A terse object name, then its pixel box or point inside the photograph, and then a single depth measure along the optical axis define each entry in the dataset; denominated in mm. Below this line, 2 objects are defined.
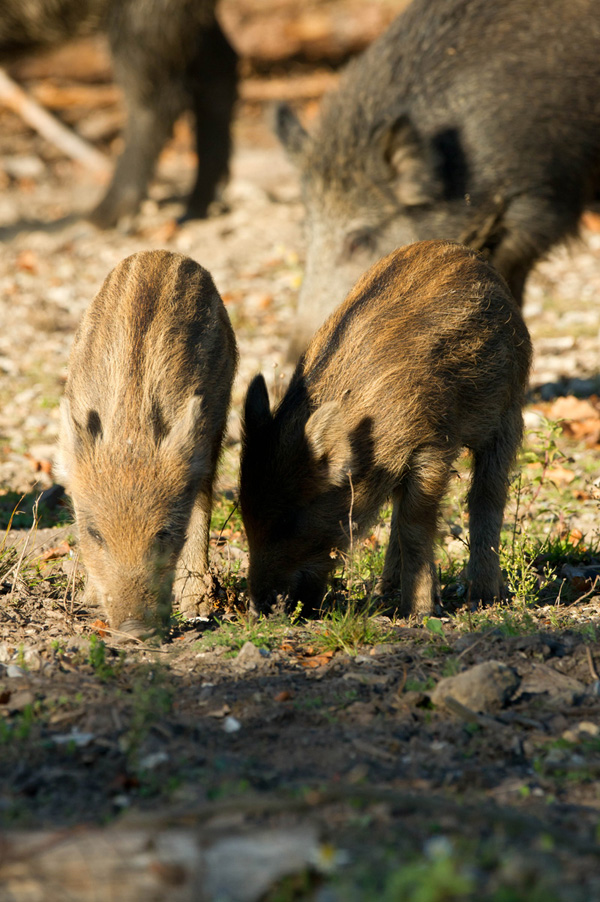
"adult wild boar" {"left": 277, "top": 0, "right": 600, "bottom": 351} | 13750
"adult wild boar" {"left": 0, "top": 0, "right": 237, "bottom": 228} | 19312
